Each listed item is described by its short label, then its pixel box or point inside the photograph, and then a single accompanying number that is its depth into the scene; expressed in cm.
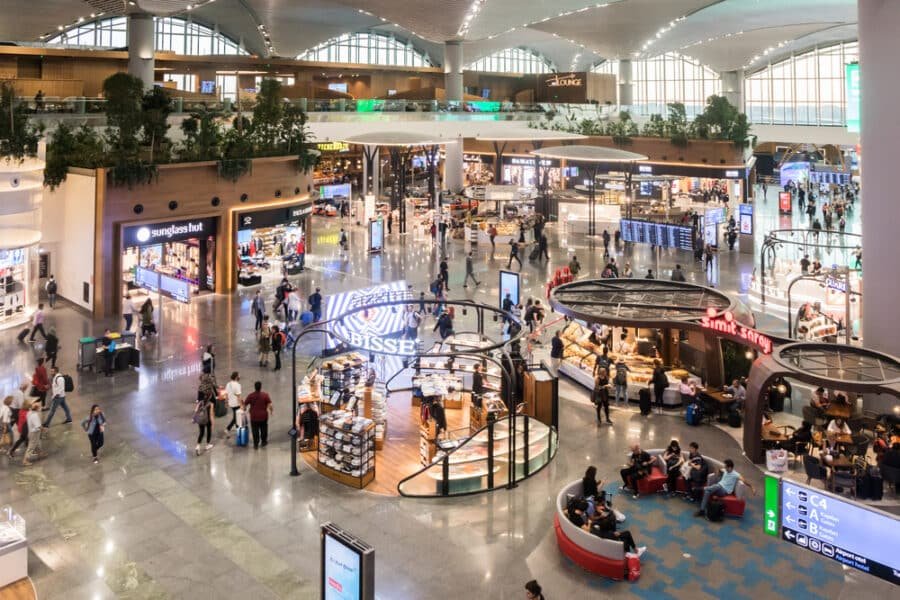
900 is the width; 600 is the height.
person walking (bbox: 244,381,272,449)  1230
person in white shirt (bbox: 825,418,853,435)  1195
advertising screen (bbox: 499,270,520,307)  2020
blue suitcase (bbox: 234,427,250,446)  1237
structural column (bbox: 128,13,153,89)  3397
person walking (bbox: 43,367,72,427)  1305
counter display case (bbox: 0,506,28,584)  815
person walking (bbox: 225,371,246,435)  1294
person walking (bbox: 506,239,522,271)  2789
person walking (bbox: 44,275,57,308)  2161
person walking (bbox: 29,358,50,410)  1384
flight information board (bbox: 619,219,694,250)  2567
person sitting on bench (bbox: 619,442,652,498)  1088
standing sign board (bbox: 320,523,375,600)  618
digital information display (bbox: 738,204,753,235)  3130
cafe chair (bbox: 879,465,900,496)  1050
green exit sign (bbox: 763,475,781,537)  711
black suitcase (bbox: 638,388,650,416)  1435
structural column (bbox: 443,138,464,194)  4766
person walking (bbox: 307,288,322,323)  1997
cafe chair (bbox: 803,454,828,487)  1088
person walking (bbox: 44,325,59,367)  1605
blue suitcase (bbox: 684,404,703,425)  1381
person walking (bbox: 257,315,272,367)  1680
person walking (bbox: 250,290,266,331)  1909
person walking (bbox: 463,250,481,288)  2553
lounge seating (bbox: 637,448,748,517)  1017
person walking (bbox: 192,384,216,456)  1216
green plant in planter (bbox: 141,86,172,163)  2164
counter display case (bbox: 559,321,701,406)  1518
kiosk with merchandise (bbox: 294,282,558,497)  1107
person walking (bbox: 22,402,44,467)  1167
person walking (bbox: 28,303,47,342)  1823
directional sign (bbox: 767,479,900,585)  629
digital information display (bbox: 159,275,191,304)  1705
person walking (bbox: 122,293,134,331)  1875
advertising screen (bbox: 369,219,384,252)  3127
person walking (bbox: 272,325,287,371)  1652
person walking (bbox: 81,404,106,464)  1150
